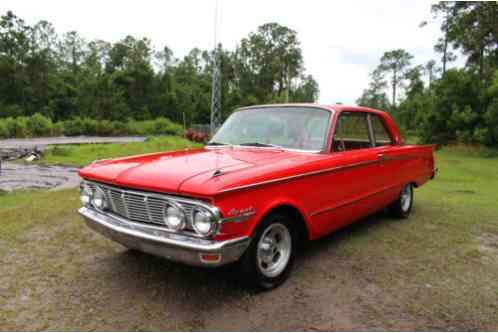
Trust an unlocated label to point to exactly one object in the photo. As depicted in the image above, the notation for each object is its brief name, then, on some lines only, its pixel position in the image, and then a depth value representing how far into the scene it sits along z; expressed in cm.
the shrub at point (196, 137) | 2617
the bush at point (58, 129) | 3320
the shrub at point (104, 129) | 3872
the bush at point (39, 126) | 3075
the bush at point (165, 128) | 4462
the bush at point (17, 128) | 2894
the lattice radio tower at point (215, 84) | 1910
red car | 266
